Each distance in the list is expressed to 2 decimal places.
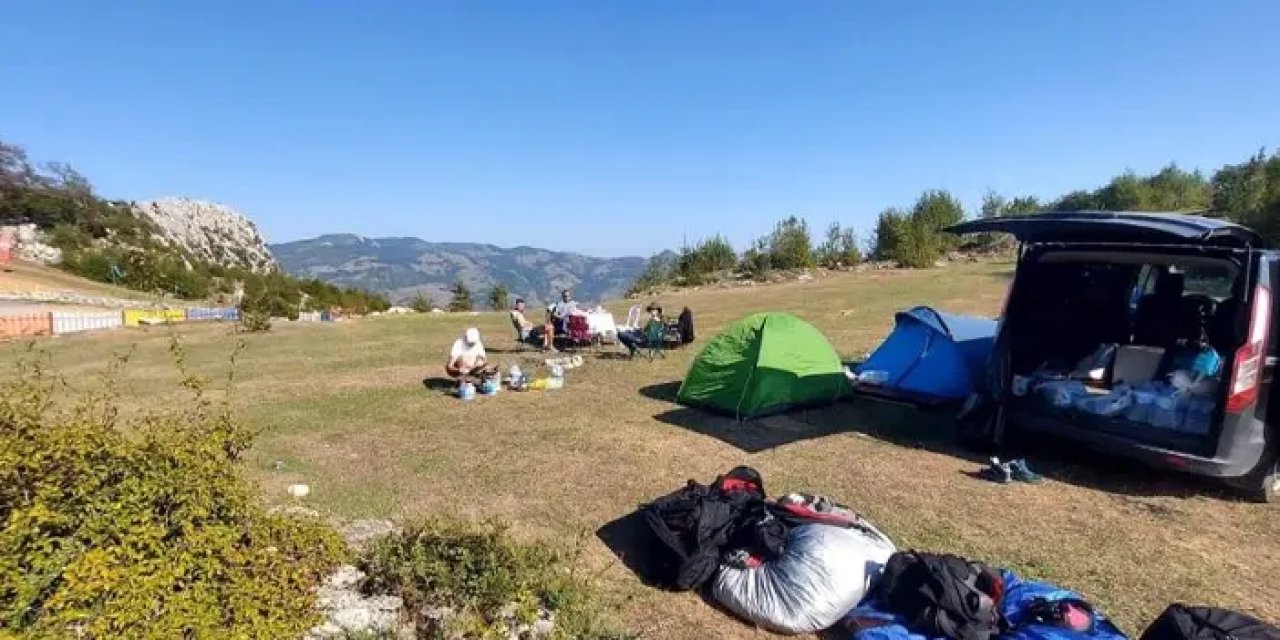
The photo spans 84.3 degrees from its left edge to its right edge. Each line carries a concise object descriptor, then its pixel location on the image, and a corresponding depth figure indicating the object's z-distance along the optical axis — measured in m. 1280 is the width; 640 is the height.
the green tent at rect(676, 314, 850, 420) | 9.09
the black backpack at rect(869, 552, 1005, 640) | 3.89
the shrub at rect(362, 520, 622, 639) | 4.15
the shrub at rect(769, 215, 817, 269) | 37.38
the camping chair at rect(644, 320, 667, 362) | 13.61
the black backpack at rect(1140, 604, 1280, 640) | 3.40
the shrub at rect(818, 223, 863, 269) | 39.53
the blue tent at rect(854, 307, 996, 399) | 9.27
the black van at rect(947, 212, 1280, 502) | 5.86
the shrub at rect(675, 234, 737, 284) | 37.81
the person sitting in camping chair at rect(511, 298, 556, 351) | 15.18
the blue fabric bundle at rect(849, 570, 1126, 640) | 3.78
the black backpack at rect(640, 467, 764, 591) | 4.86
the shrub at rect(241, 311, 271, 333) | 19.00
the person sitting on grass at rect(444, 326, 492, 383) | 11.20
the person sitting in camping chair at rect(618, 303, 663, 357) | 13.66
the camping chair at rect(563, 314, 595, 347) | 15.00
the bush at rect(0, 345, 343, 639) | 3.14
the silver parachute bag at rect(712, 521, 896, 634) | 4.34
